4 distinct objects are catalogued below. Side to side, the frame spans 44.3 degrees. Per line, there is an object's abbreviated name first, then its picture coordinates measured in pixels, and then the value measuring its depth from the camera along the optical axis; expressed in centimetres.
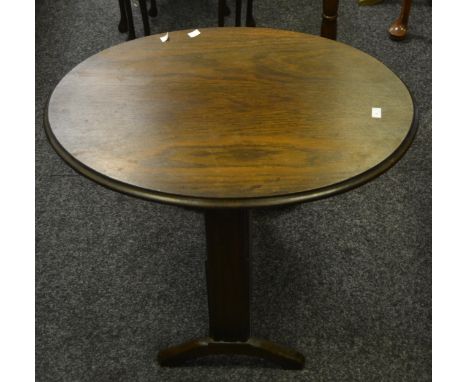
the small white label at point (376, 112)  114
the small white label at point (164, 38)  143
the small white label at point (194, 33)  145
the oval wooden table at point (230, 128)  99
